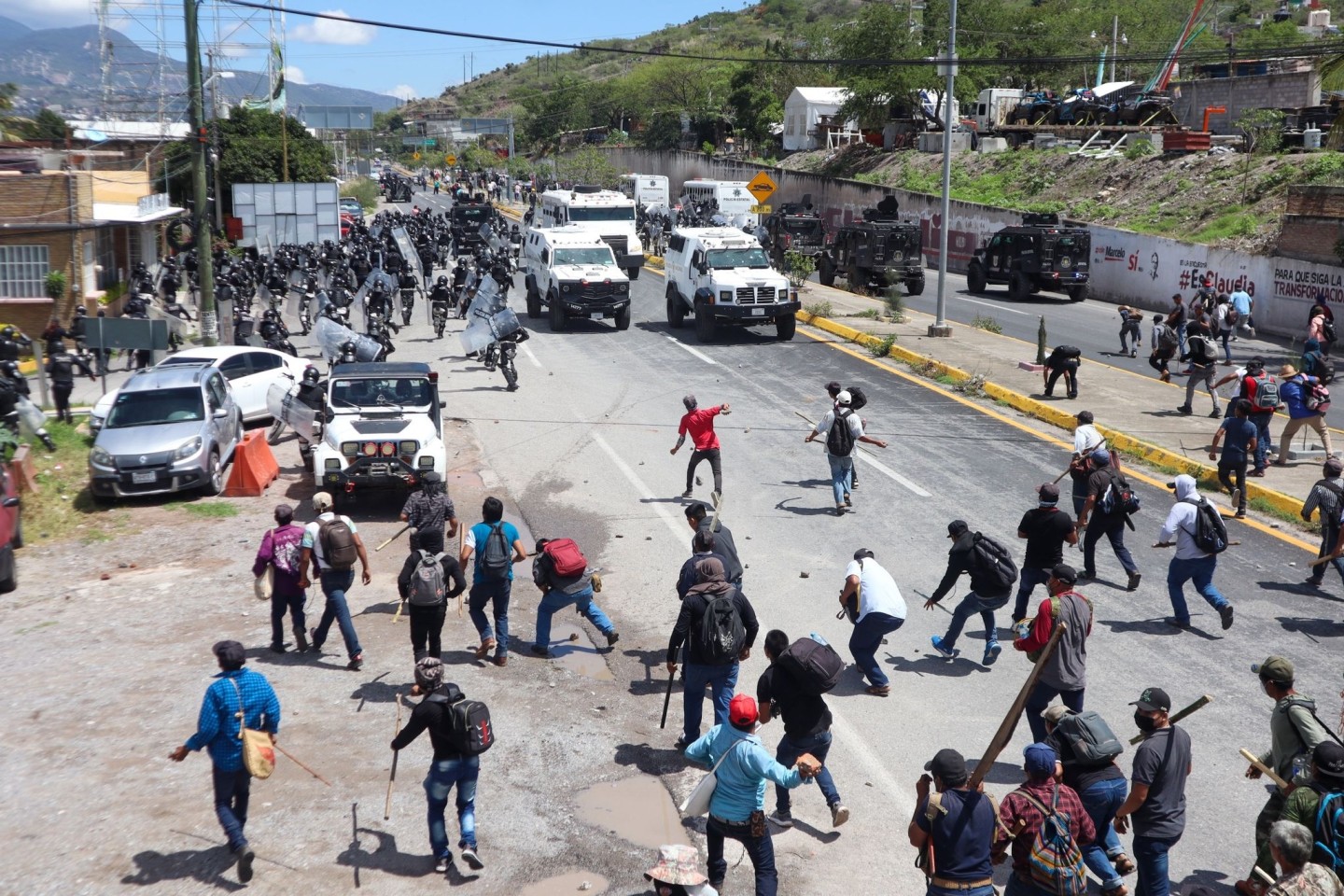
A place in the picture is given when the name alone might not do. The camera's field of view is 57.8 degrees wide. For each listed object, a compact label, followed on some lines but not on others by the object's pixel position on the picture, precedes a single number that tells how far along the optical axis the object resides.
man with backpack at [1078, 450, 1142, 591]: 11.64
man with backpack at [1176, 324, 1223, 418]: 18.53
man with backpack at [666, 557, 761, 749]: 8.21
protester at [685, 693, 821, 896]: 6.43
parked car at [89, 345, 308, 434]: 19.78
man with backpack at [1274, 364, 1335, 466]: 15.55
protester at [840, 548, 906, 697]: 9.22
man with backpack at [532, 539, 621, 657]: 10.02
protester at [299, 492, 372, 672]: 10.02
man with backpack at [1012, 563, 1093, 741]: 8.02
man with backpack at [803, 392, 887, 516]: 13.99
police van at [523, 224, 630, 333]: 29.19
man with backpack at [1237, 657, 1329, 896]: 6.42
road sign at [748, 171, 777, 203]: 37.28
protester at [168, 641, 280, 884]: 7.09
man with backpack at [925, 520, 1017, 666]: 9.56
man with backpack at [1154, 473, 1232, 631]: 10.32
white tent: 73.94
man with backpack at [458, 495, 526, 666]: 10.08
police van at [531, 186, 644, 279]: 41.78
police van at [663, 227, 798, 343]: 26.70
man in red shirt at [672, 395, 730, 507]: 14.55
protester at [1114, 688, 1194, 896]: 6.46
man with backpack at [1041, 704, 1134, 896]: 6.51
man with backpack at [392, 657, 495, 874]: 6.95
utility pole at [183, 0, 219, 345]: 22.67
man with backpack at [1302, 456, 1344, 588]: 11.41
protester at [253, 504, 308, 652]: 10.12
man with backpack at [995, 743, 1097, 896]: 5.76
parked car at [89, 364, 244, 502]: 15.65
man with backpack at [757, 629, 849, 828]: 7.34
